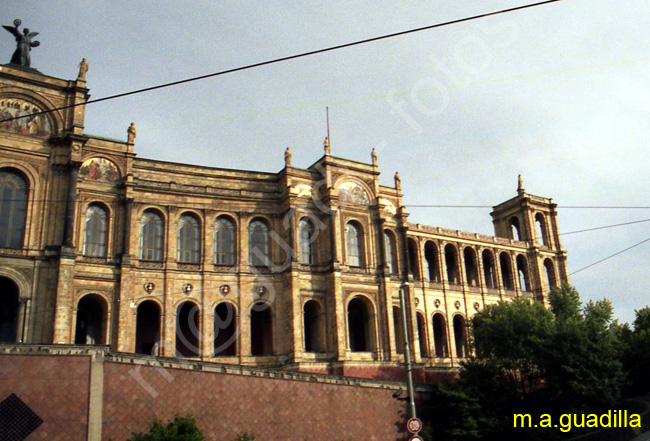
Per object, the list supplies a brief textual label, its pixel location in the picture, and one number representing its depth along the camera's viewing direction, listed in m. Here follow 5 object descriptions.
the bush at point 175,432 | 23.02
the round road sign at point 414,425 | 19.98
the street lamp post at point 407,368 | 21.83
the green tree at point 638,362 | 44.06
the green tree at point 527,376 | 33.31
